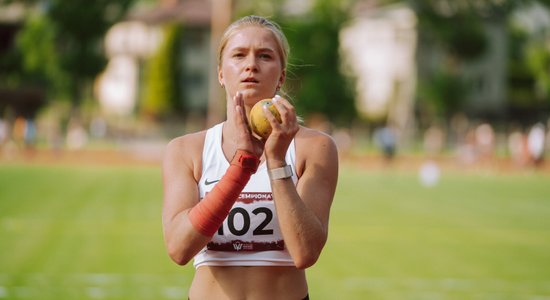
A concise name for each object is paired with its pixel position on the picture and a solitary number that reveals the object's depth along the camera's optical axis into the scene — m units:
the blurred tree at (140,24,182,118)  78.25
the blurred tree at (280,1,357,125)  68.94
